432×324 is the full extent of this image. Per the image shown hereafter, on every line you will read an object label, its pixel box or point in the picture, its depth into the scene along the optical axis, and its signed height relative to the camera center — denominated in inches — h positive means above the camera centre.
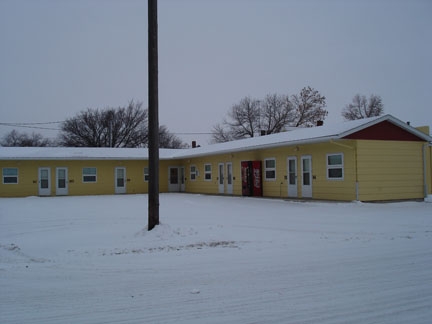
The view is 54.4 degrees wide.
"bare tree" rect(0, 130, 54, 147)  2573.8 +249.6
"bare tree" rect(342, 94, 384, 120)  2282.7 +363.4
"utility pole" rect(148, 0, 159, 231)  412.2 +70.9
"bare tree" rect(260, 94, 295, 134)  2204.7 +331.6
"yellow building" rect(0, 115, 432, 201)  681.6 +22.1
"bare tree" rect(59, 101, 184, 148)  2253.9 +265.5
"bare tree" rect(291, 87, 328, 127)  2119.8 +334.5
